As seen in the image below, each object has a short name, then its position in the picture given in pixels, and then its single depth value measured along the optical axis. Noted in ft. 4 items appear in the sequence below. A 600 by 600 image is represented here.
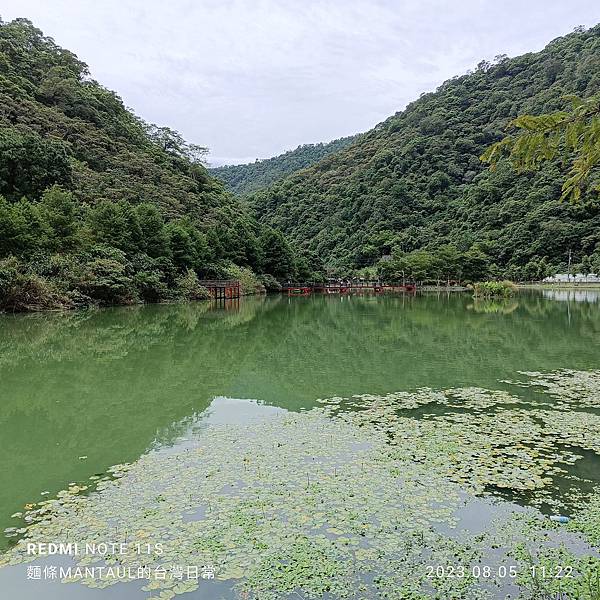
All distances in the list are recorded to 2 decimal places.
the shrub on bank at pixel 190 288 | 99.14
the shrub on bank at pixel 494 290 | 121.60
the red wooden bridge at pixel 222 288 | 107.65
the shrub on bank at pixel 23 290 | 63.52
